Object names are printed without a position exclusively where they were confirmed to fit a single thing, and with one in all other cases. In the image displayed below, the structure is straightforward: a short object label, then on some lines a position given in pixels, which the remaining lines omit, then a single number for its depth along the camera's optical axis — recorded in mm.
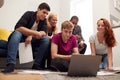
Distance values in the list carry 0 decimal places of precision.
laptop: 1103
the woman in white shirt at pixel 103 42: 1715
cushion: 1898
